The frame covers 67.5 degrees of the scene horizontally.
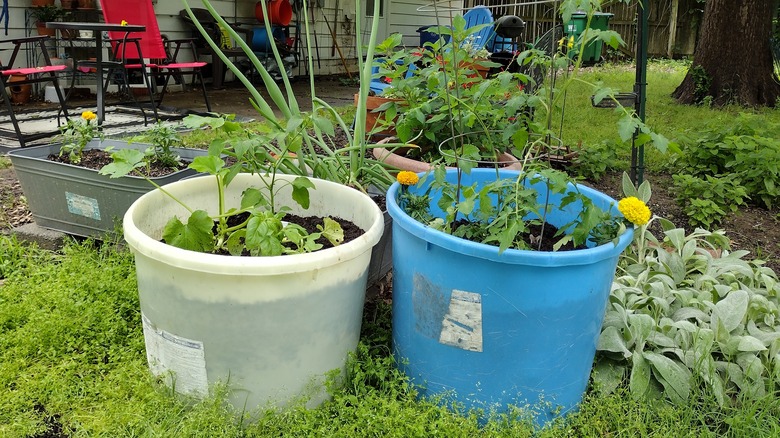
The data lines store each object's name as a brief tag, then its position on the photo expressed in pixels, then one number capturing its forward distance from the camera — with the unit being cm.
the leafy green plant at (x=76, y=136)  240
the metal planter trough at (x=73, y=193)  221
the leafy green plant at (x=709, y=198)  290
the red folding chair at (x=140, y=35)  487
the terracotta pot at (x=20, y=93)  521
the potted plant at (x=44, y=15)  518
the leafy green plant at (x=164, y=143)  243
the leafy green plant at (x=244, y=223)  141
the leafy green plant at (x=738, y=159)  318
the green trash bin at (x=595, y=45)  826
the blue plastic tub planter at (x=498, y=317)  134
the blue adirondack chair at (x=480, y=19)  633
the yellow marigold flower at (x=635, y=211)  134
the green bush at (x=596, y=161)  355
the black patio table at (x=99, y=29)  370
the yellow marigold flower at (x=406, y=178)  163
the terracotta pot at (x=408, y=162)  228
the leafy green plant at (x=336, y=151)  189
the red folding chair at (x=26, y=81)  351
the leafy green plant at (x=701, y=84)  633
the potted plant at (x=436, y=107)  202
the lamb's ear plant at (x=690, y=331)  159
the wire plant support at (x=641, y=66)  232
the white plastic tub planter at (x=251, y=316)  132
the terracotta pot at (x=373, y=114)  276
